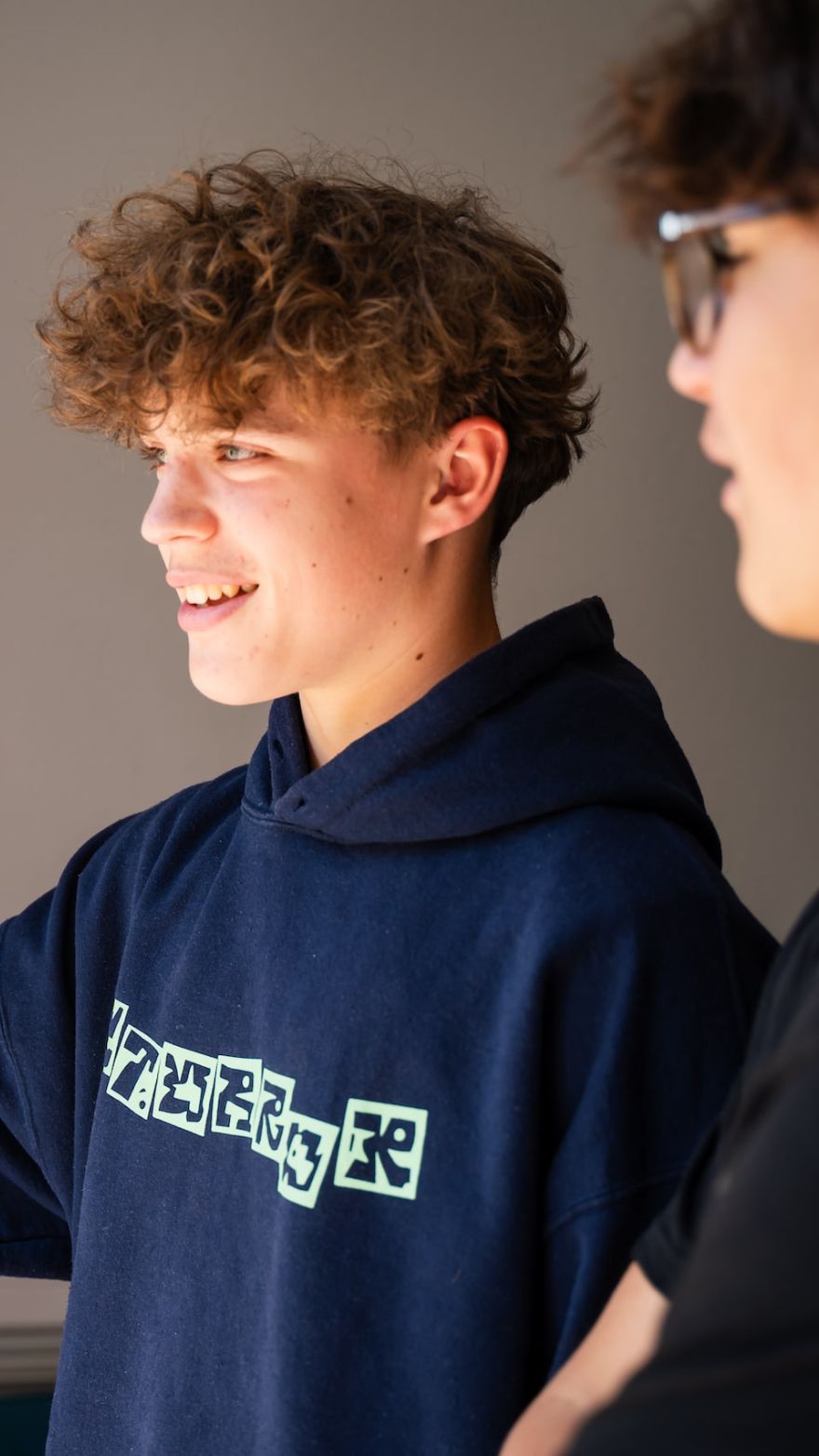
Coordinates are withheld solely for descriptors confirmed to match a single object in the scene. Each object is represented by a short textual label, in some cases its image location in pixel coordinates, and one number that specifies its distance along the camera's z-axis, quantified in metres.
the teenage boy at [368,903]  1.39
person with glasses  1.07
